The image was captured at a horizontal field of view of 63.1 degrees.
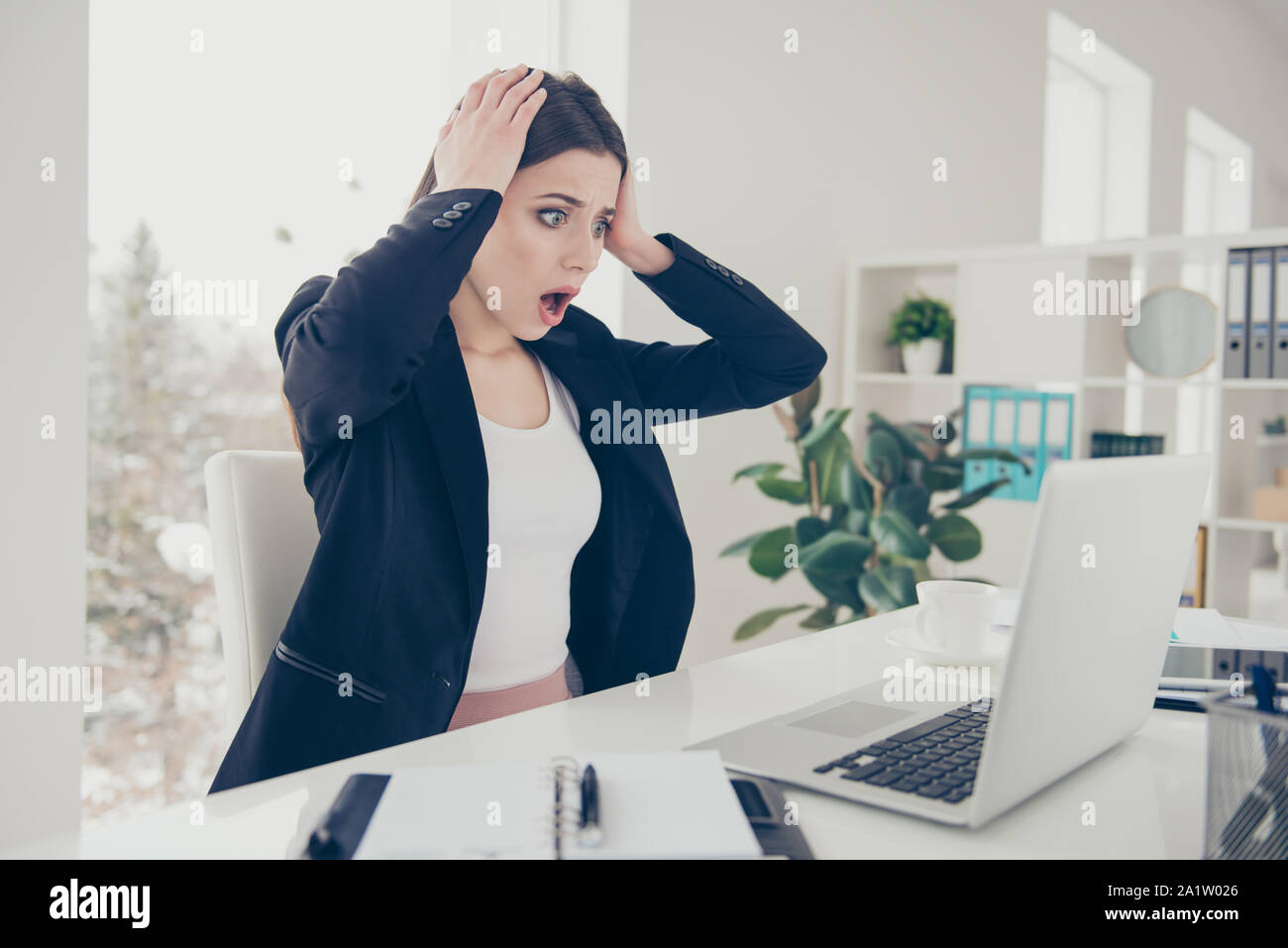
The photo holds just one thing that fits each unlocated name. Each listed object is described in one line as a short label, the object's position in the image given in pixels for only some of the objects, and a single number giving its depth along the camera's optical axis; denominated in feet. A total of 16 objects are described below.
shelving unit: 9.04
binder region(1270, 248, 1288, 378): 8.43
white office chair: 3.85
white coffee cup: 3.66
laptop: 2.14
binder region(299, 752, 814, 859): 1.98
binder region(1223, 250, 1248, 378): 8.63
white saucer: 3.65
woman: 3.76
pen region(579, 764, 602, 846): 2.00
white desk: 2.18
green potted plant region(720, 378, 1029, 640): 7.97
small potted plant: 10.39
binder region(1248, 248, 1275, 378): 8.51
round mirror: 9.17
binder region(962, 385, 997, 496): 9.98
